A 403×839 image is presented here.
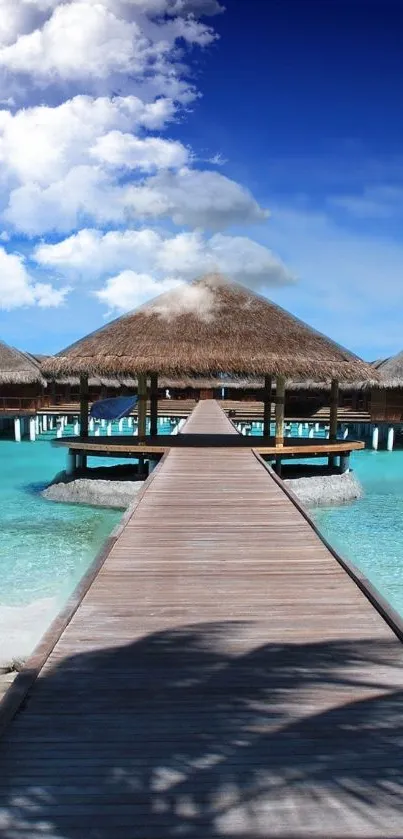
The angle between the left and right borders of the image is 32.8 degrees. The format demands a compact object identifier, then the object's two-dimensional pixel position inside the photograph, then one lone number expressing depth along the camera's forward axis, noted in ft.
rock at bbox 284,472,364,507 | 40.55
